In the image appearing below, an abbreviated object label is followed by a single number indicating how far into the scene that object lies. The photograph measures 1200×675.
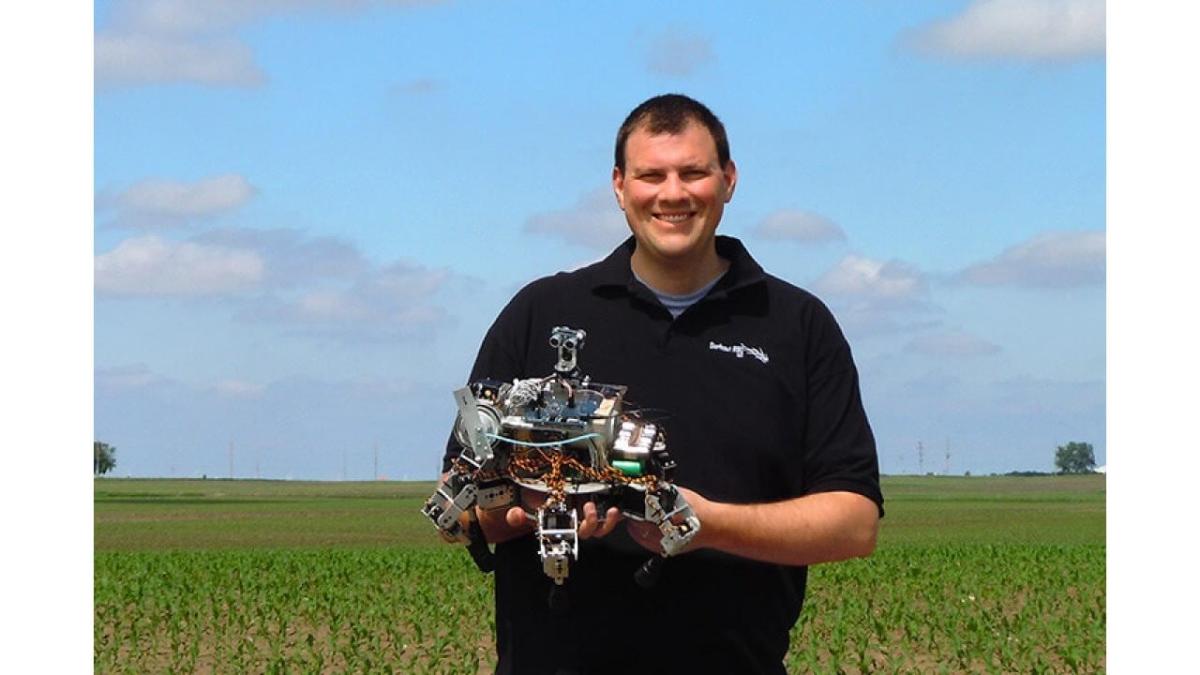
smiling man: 3.57
